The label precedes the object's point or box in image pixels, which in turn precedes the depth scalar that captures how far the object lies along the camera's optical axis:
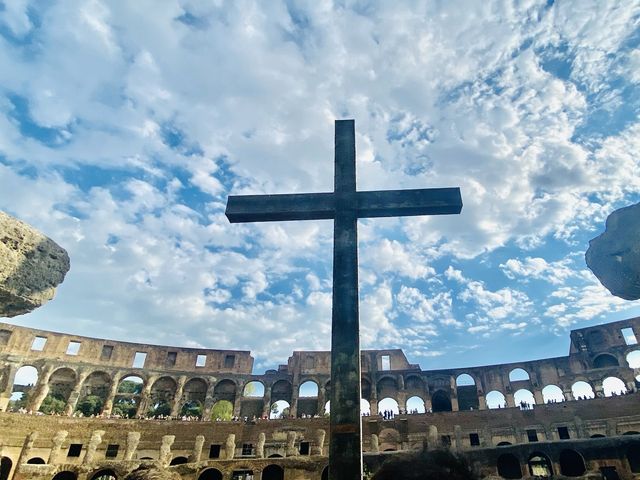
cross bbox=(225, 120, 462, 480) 5.81
